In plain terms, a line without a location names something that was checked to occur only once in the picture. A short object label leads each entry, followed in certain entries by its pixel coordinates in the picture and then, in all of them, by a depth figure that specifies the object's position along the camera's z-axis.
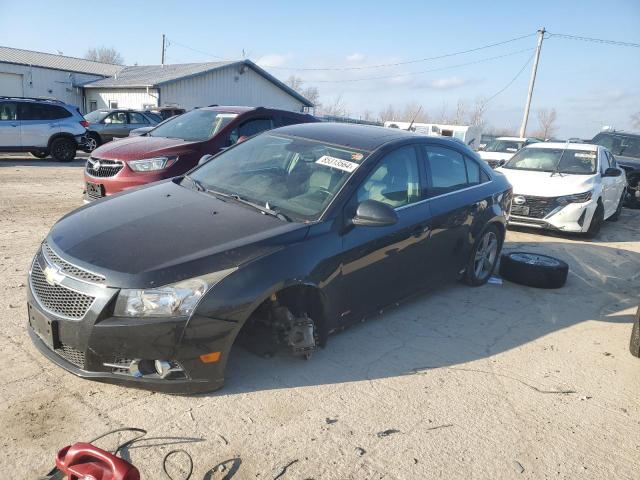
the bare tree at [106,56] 81.78
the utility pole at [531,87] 29.56
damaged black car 2.66
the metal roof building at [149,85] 28.39
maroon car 6.35
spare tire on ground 5.37
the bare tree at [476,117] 72.31
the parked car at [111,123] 18.14
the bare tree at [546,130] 76.06
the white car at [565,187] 7.82
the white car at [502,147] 14.72
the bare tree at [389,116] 77.84
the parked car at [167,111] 21.98
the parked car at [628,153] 11.98
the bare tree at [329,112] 68.54
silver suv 13.77
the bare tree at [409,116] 70.62
